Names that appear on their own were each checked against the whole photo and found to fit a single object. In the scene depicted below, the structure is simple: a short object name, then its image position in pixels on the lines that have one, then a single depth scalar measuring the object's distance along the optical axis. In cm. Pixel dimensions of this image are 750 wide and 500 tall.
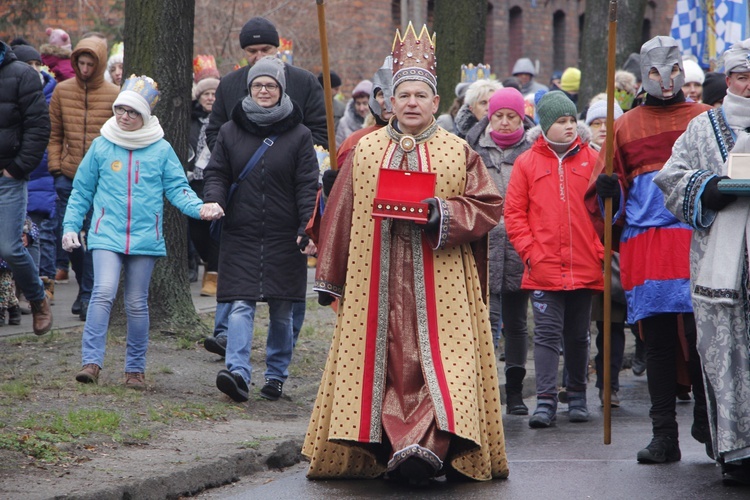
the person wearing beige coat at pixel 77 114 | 2284
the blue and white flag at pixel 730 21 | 2914
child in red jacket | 1691
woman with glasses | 1658
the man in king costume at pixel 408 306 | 1301
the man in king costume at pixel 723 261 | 1264
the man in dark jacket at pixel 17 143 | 1850
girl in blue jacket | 1648
